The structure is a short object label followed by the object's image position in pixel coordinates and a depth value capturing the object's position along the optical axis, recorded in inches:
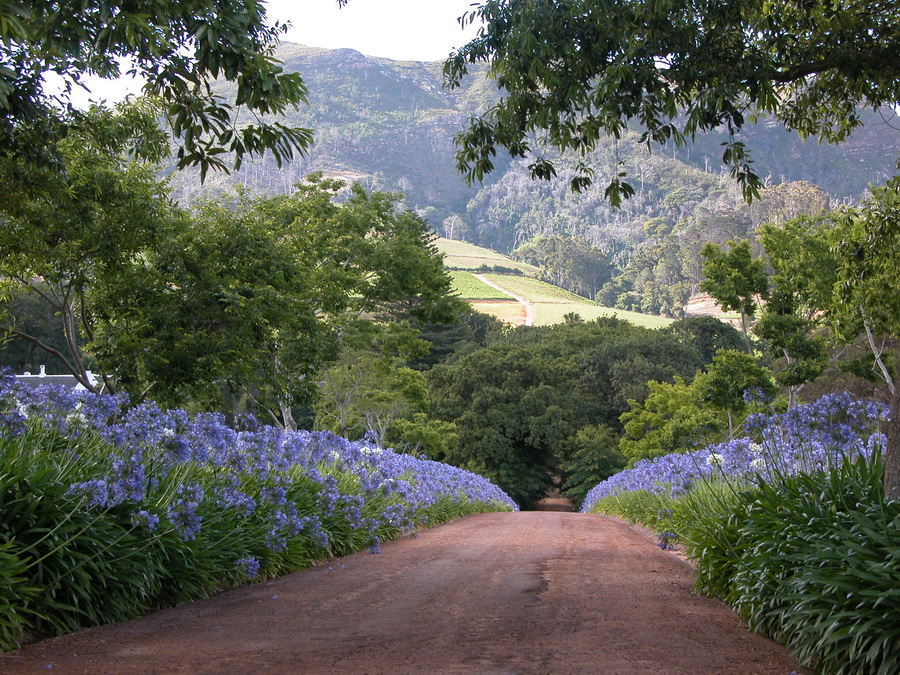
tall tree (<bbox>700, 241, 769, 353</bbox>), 884.6
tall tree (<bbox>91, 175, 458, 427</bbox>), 420.2
